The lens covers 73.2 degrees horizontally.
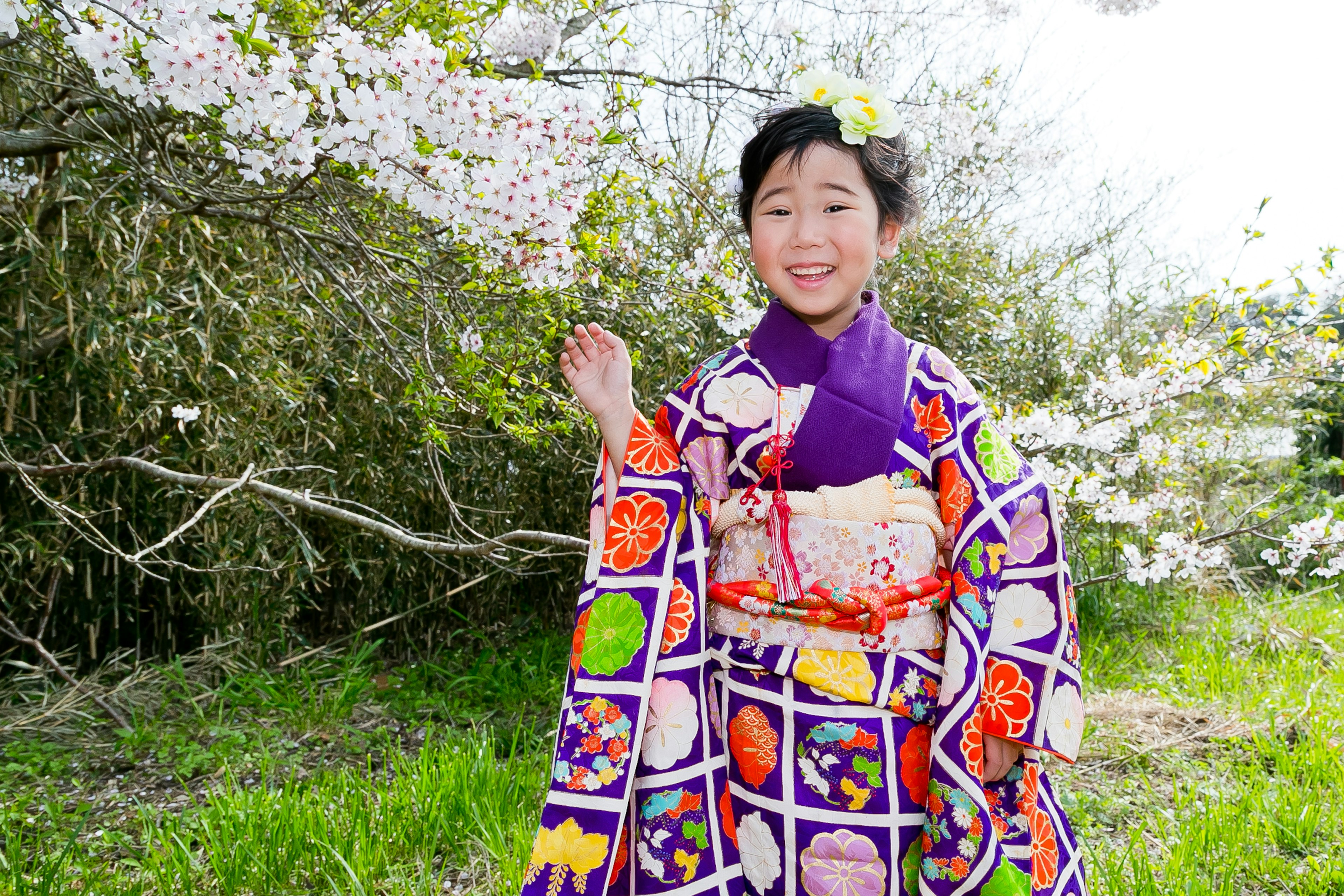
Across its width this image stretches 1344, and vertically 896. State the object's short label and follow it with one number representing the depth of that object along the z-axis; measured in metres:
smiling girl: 1.23
